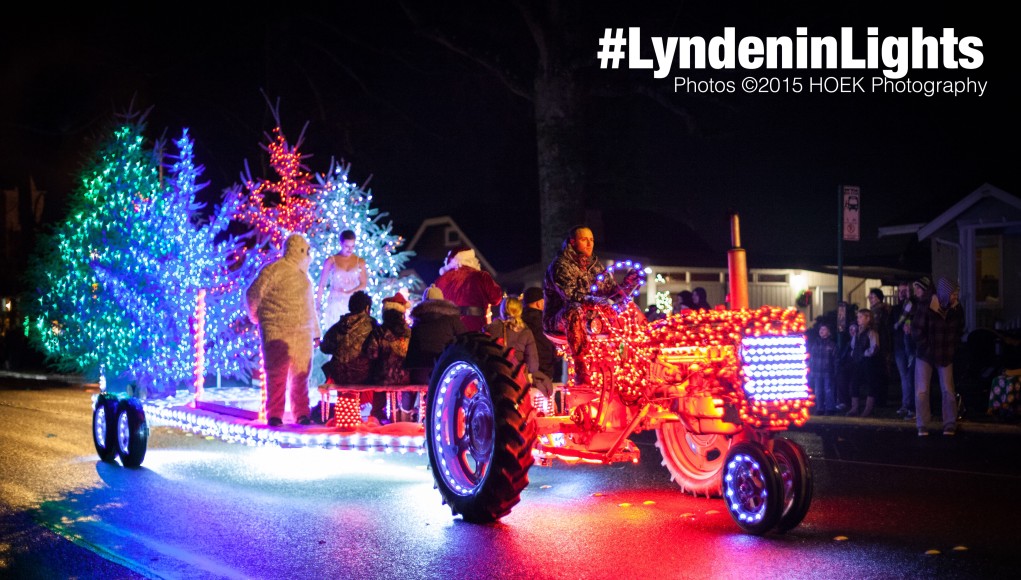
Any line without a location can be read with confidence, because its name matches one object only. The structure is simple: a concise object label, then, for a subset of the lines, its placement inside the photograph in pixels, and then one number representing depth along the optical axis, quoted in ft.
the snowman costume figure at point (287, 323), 32.60
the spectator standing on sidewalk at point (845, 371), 58.95
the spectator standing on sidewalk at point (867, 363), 57.31
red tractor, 23.91
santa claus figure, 36.55
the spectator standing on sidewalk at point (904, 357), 55.31
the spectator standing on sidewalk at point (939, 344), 46.83
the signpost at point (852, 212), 62.69
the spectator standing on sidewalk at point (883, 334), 57.47
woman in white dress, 42.78
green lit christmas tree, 50.29
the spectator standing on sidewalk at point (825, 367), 59.57
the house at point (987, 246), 80.53
